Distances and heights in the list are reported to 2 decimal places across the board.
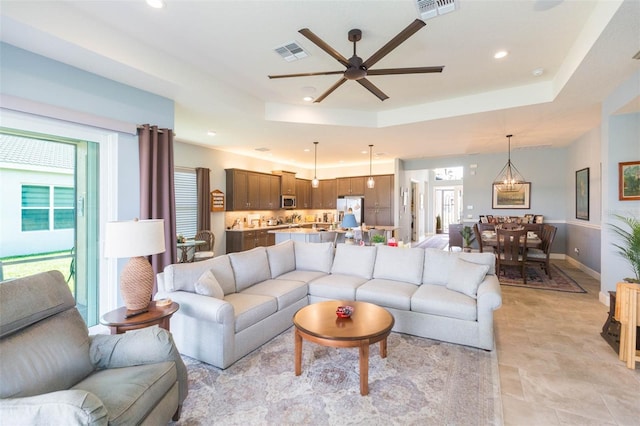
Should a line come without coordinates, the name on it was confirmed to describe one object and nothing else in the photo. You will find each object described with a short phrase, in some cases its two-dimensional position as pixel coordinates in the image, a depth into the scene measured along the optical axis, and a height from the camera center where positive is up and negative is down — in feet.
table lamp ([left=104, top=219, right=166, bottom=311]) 7.25 -1.04
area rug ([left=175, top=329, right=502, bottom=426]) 6.46 -4.58
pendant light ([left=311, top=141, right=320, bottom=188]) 21.93 +4.92
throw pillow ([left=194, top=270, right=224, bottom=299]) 9.02 -2.42
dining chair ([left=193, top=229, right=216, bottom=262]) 20.52 -2.26
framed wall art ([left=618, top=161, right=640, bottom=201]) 12.20 +1.30
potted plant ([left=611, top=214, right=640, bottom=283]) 9.71 -1.02
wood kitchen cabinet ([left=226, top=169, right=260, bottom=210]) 23.97 +1.71
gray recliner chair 3.75 -2.65
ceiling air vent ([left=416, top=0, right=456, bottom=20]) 7.43 +5.33
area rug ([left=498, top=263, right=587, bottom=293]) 15.97 -4.16
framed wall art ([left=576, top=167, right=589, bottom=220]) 19.34 +1.20
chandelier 25.40 +2.81
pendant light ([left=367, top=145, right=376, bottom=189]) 23.04 +4.94
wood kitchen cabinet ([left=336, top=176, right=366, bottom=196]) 30.17 +2.63
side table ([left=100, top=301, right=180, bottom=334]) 6.89 -2.69
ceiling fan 7.32 +4.34
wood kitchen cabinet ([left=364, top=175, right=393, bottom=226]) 28.63 +0.83
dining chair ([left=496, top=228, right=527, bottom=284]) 16.56 -2.07
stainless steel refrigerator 29.94 +0.54
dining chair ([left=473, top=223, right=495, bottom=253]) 18.88 -1.65
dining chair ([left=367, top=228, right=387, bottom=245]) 23.71 -1.76
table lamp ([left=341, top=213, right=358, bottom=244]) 16.43 -0.68
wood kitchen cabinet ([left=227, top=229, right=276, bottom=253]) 23.71 -2.50
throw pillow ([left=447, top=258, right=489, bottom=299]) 10.28 -2.42
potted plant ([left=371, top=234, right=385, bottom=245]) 15.24 -1.56
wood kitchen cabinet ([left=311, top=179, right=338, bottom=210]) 31.94 +1.68
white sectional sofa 8.71 -3.01
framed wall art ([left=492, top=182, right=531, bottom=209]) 25.36 +1.14
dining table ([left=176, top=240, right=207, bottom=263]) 17.16 -2.45
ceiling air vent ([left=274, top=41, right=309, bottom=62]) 10.08 +5.70
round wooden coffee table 7.20 -3.15
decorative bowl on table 8.42 -2.96
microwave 28.82 +0.83
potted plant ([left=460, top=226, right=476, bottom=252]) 26.30 -2.31
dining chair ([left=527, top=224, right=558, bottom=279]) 17.29 -2.16
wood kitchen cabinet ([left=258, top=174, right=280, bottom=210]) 26.54 +1.73
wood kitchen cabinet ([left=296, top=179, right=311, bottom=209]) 31.21 +1.82
